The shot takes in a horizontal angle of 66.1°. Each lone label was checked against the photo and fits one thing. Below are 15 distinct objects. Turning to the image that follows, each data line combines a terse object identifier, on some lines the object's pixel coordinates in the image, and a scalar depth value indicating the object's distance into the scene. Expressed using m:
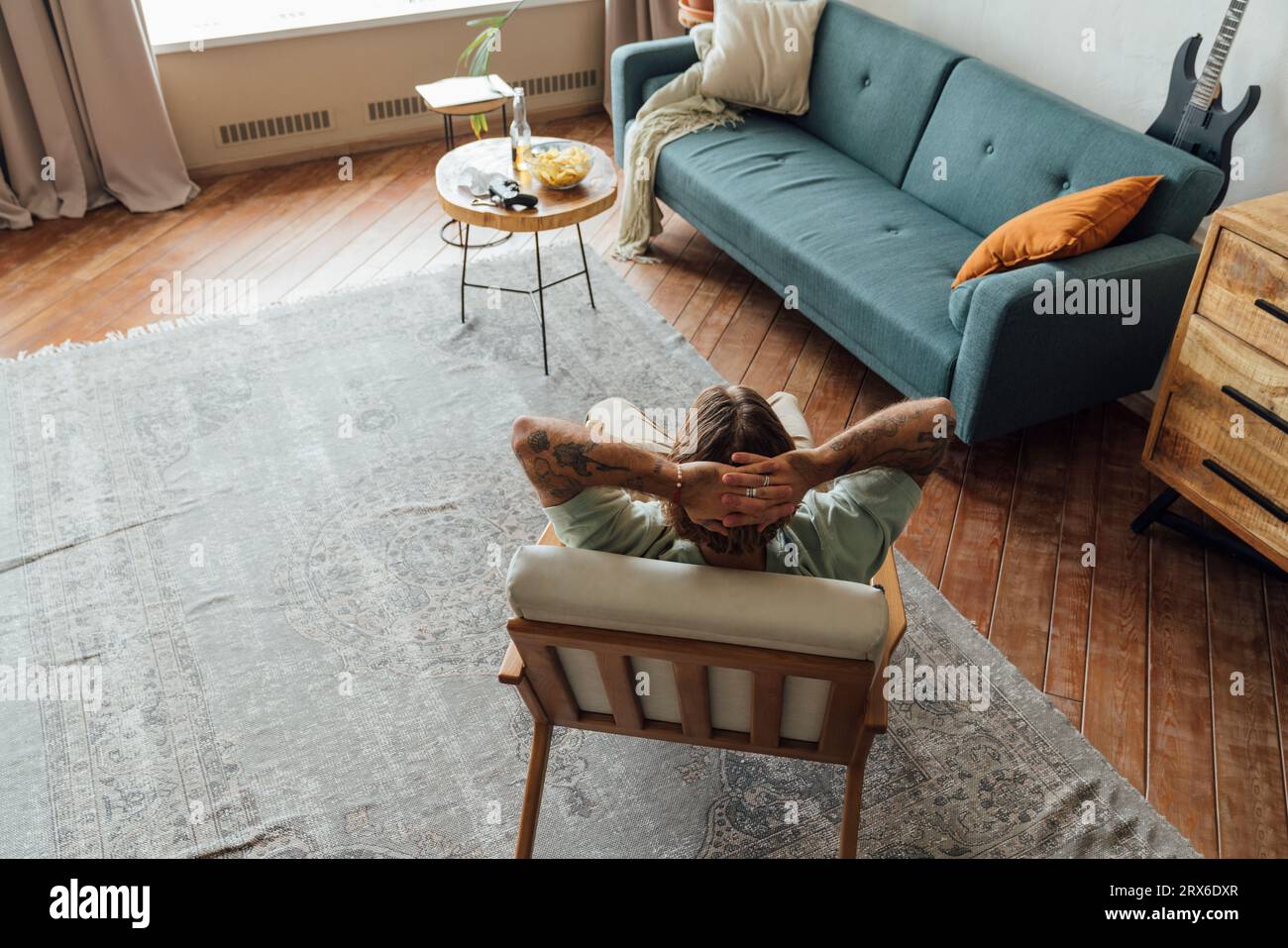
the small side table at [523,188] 2.89
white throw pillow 3.58
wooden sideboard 2.10
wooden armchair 1.39
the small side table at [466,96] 3.93
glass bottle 3.14
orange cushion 2.47
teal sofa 2.50
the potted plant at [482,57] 3.74
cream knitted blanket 3.63
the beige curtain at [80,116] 3.75
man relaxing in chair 1.46
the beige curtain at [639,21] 4.64
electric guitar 2.44
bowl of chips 3.01
